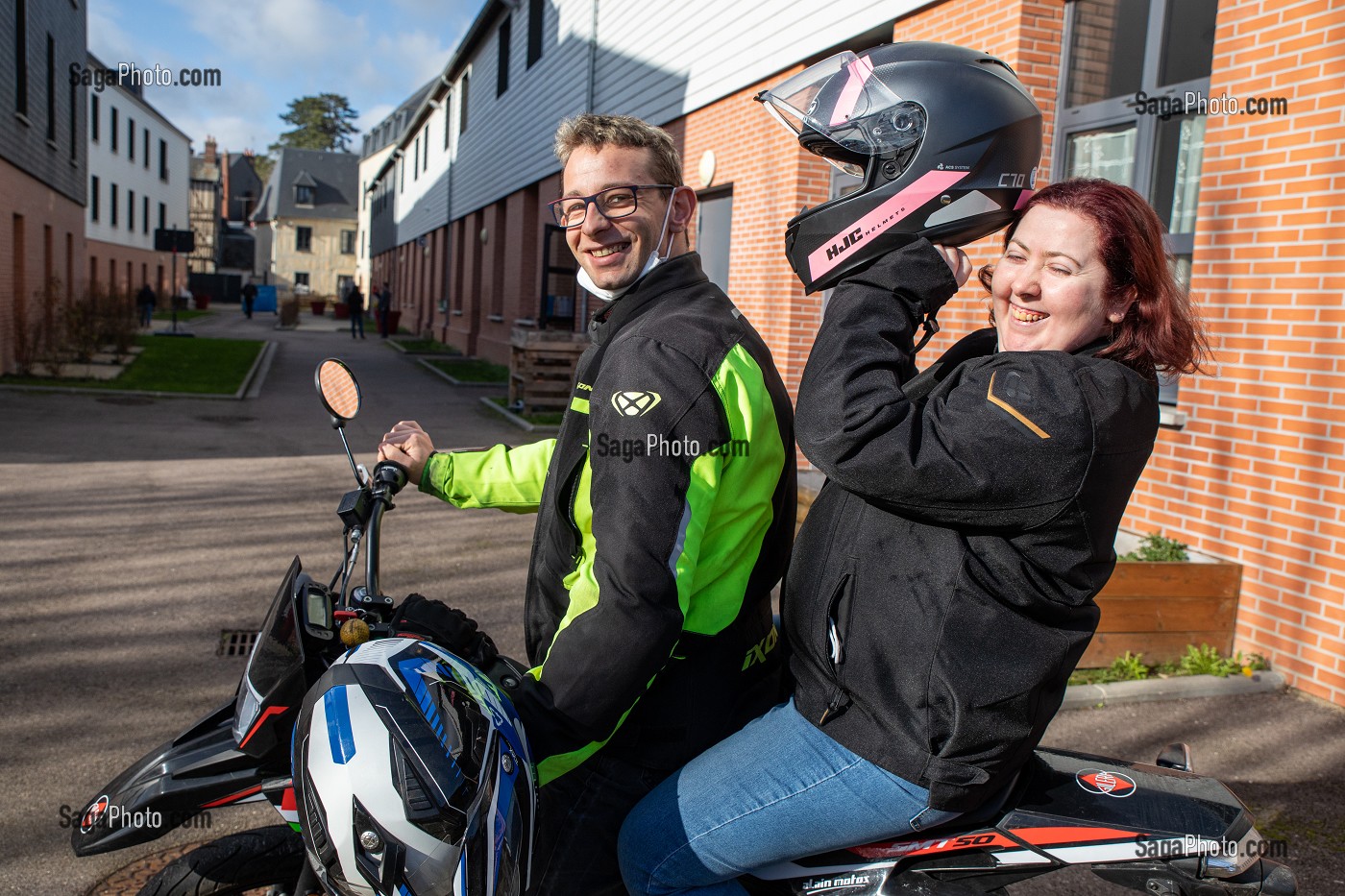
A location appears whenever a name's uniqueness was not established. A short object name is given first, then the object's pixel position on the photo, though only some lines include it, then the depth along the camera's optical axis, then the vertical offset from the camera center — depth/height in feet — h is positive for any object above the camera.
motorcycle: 5.65 -2.67
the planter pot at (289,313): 150.07 -0.78
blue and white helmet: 4.86 -2.23
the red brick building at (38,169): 59.11 +8.04
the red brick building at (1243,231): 16.15 +2.29
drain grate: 17.53 -5.78
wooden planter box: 16.72 -3.98
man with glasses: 5.81 -1.13
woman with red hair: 5.25 -0.98
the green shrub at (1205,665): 16.94 -4.83
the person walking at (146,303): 130.41 -0.56
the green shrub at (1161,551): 17.85 -3.22
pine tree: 334.44 +60.25
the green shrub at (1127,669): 16.70 -4.91
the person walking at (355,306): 130.51 +0.68
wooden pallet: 50.90 -2.02
